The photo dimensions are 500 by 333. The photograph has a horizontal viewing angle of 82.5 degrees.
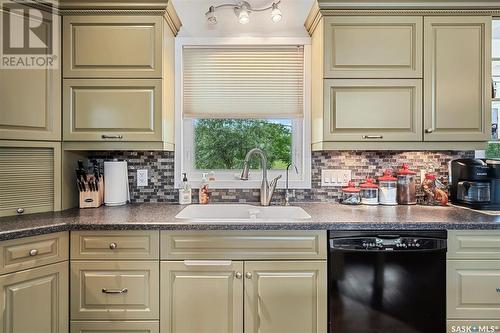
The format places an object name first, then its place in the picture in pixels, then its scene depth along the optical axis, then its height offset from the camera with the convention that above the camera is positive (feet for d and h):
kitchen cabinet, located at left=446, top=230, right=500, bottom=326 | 5.04 -1.91
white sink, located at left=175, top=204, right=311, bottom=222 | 6.63 -1.10
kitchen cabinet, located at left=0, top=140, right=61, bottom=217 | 5.62 -0.25
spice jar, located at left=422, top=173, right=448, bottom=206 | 6.77 -0.60
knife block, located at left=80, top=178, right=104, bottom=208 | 6.42 -0.78
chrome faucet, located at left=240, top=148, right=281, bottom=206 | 6.82 -0.48
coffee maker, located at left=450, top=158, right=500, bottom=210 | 6.12 -0.38
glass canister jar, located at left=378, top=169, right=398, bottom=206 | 6.79 -0.61
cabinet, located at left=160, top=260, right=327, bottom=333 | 4.98 -2.34
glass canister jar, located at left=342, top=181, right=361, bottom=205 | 6.84 -0.74
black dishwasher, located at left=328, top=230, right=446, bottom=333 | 4.95 -2.05
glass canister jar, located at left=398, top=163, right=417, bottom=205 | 6.86 -0.54
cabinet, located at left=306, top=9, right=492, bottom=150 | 6.03 +1.90
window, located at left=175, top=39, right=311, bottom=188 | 7.25 +1.99
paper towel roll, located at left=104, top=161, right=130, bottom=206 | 6.69 -0.45
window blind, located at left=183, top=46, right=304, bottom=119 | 7.26 +2.19
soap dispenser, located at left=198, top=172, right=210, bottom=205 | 7.05 -0.68
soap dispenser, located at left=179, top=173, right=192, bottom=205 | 7.02 -0.72
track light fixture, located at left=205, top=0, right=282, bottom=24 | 6.35 +3.57
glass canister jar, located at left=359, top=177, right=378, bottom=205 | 6.76 -0.66
